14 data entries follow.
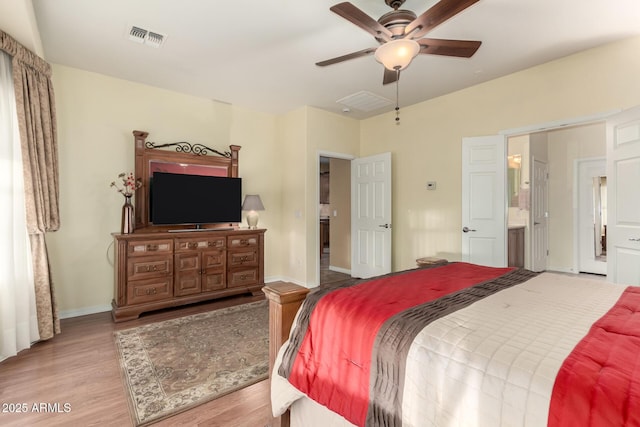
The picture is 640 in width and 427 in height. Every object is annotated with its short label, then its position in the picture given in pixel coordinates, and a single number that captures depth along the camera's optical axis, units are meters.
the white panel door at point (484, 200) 3.57
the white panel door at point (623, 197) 2.60
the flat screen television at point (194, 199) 3.62
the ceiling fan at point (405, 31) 1.77
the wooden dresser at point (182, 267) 3.20
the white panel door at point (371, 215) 4.65
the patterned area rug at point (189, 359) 1.91
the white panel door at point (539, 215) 5.03
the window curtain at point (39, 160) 2.49
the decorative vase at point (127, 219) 3.32
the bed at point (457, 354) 0.80
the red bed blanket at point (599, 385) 0.72
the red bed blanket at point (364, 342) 1.11
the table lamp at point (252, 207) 4.35
